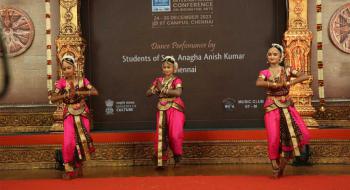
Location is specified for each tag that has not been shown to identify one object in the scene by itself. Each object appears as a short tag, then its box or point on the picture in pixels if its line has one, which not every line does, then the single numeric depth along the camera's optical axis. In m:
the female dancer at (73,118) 5.06
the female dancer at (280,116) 4.72
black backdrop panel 7.00
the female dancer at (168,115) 5.62
